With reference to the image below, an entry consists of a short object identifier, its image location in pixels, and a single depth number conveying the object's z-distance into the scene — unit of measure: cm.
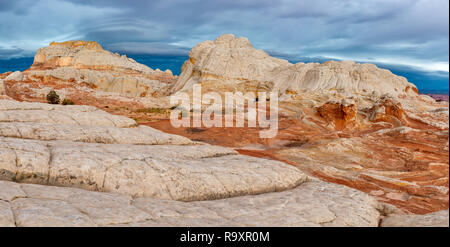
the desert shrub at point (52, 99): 4091
